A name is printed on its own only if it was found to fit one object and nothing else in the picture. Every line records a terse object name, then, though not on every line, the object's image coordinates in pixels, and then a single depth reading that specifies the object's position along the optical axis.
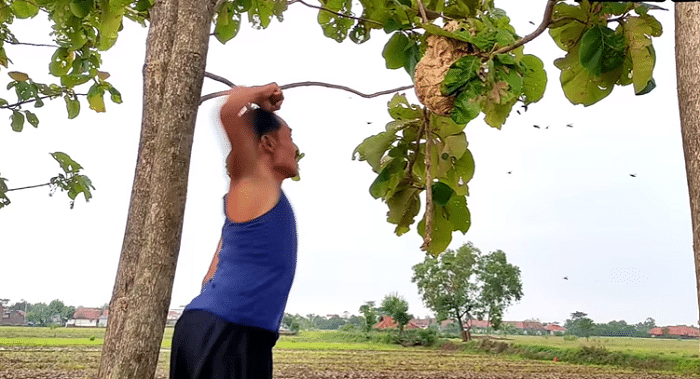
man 1.37
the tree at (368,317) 49.38
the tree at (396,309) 48.44
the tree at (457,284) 43.94
